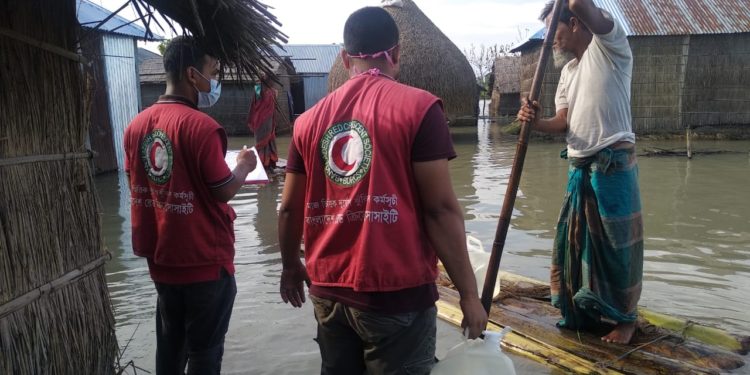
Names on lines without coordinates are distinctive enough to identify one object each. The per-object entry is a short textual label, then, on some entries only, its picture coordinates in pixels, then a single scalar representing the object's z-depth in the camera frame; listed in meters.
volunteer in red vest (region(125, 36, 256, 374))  2.38
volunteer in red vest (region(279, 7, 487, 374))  1.76
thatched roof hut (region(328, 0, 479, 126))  15.75
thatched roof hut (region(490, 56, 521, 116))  25.38
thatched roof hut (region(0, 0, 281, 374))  2.13
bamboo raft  2.72
